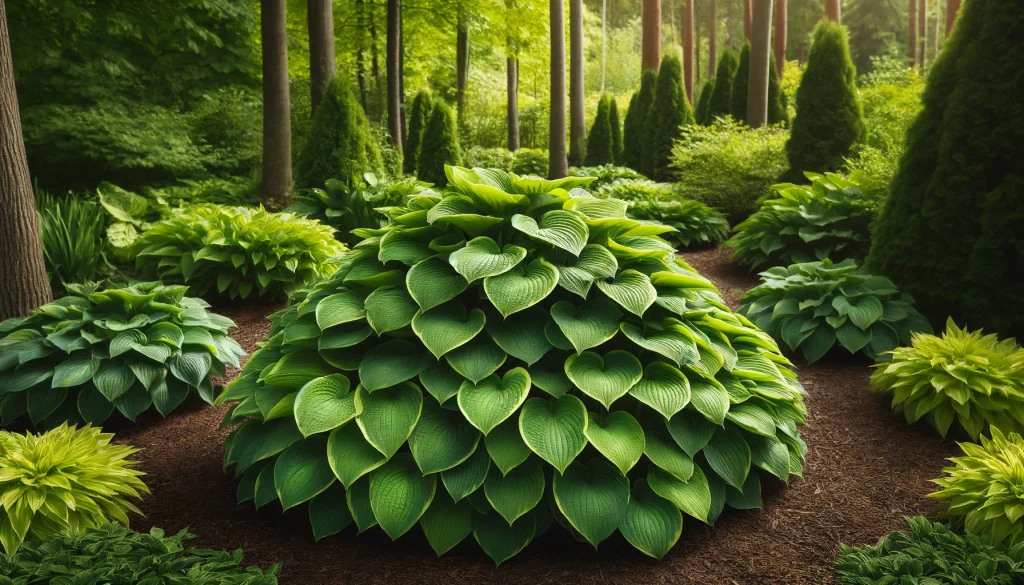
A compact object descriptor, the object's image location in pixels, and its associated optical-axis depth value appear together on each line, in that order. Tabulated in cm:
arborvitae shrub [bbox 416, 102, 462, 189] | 1241
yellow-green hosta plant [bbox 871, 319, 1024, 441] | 345
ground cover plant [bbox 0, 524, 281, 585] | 211
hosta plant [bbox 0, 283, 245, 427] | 360
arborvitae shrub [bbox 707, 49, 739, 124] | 1582
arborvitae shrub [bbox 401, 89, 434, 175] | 1634
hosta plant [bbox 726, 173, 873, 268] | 656
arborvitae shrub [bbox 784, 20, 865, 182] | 877
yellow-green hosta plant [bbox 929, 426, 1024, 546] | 246
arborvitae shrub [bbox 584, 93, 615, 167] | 2050
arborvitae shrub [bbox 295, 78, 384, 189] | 862
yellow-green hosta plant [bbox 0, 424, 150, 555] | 250
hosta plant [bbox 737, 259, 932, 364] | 451
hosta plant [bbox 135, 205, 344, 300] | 593
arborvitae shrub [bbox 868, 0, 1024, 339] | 425
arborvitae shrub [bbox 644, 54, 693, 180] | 1523
